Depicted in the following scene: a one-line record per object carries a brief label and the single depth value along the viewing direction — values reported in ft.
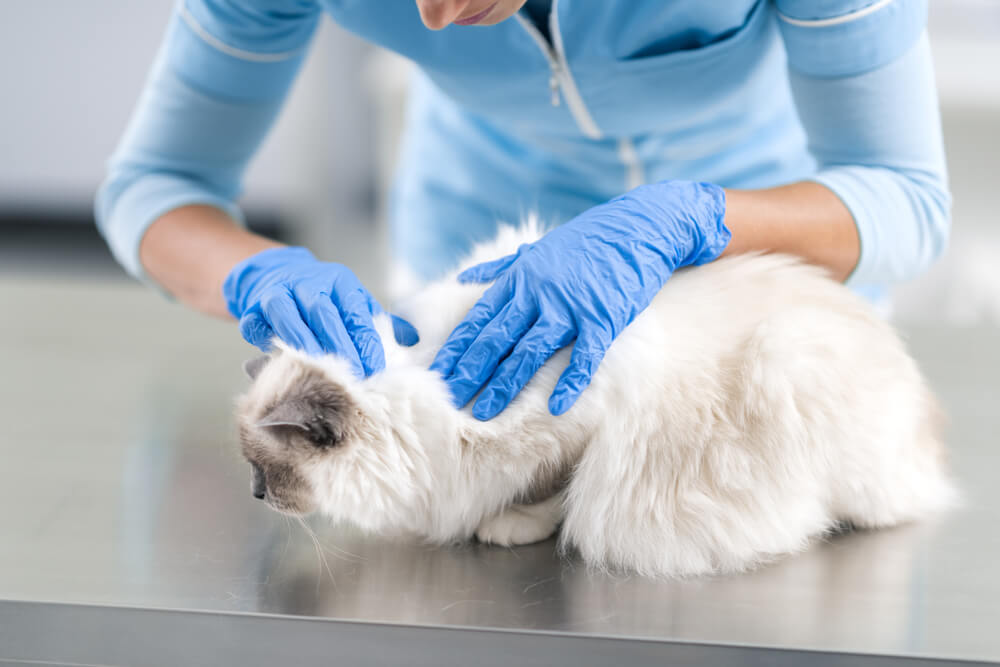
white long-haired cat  4.57
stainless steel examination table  4.32
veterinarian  4.66
